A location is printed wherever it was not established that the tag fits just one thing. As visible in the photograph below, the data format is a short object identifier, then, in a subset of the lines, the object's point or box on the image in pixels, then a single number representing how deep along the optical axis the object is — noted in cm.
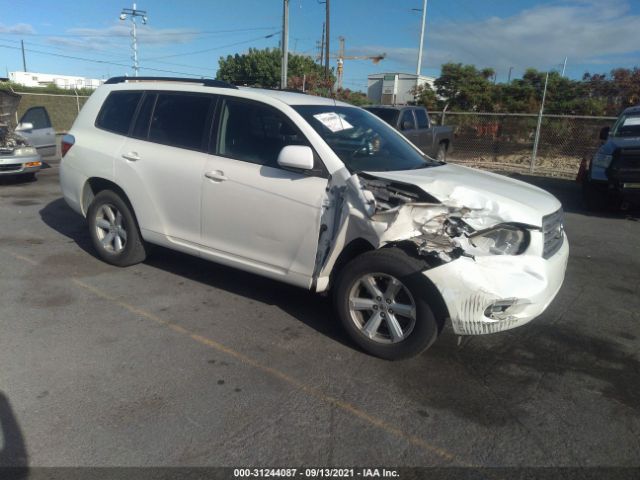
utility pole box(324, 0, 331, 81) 2936
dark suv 814
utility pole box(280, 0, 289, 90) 2414
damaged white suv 331
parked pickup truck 1234
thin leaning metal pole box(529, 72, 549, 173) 1458
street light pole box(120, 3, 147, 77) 4650
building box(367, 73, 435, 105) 3347
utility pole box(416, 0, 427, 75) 3030
